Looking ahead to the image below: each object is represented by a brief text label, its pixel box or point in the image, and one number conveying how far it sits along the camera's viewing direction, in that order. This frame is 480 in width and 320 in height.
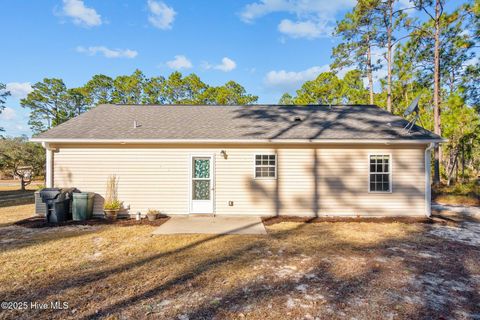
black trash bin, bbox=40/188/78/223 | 7.44
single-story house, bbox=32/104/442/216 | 8.25
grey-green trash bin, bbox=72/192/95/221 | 7.77
